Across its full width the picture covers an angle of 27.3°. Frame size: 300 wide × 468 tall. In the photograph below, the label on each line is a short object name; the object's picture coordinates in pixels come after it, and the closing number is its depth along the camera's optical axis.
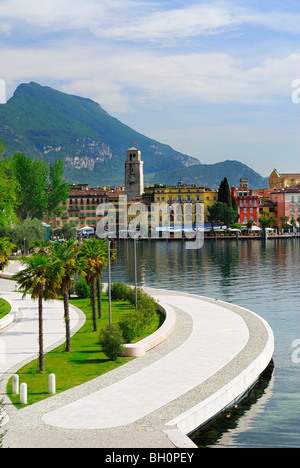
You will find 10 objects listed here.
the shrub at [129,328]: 27.34
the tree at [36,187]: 96.56
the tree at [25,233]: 83.00
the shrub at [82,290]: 44.88
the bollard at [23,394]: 18.77
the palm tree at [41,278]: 22.38
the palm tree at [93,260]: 31.44
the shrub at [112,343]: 24.28
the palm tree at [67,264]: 24.86
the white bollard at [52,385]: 19.84
